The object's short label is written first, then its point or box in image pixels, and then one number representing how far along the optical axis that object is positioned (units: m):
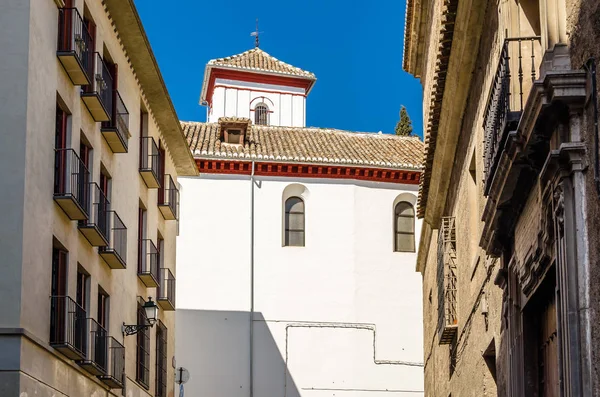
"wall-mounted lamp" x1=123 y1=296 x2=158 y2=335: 20.84
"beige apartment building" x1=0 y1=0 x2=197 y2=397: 16.31
